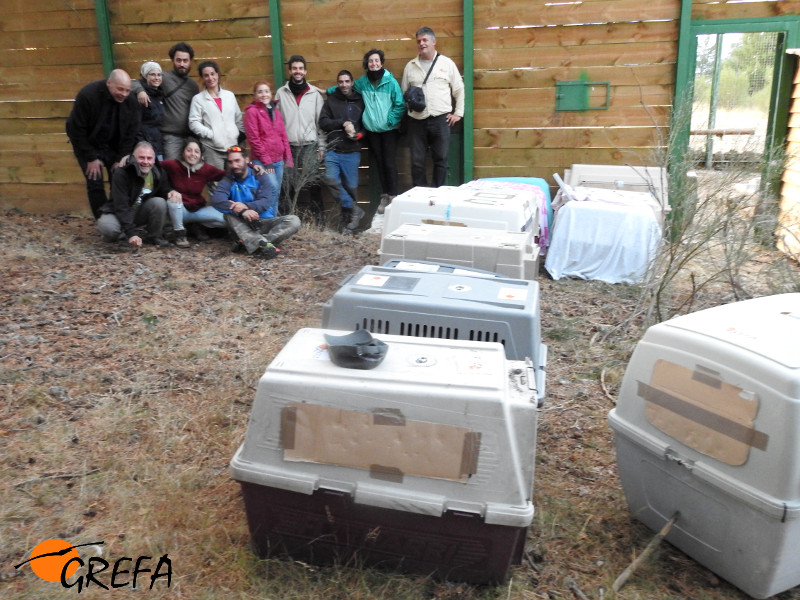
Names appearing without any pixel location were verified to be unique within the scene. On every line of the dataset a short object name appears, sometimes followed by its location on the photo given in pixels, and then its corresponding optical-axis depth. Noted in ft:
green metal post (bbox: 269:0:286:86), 22.71
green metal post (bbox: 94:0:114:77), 23.49
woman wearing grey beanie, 19.76
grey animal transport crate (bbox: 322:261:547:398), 7.82
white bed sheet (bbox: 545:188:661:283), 17.61
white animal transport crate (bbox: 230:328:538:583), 5.94
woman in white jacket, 20.30
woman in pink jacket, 20.45
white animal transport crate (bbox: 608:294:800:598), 5.90
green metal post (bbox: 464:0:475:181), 21.57
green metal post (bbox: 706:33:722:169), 25.14
